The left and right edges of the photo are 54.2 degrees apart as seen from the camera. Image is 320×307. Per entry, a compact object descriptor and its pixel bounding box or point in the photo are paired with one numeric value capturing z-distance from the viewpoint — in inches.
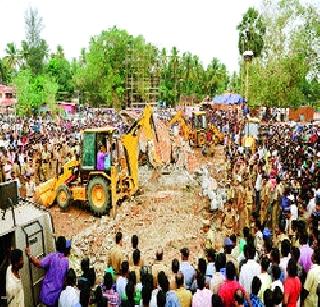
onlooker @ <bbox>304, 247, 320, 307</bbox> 157.7
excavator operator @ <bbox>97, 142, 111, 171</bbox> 330.6
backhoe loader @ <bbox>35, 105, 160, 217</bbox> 329.7
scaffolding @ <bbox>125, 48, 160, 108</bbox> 1384.5
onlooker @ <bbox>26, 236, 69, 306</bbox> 159.0
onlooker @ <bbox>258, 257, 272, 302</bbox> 148.9
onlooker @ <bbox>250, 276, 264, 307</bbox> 143.3
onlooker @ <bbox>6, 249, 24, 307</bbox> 144.9
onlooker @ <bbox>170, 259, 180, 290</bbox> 149.3
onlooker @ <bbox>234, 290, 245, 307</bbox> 140.6
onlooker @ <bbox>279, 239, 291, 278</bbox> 163.4
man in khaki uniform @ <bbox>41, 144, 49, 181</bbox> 456.5
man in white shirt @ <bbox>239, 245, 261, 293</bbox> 156.1
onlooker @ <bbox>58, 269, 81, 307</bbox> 144.4
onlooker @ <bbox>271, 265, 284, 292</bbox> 147.5
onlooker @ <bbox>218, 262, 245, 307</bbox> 142.5
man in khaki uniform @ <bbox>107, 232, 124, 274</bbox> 189.8
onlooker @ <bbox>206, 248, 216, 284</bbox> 159.3
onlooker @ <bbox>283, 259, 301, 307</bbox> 148.7
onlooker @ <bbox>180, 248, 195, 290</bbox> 163.7
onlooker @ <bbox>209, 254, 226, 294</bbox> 150.7
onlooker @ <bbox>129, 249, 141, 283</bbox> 163.3
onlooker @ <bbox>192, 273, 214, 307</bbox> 140.6
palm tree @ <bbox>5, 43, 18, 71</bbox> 1869.0
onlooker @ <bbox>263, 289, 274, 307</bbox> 137.2
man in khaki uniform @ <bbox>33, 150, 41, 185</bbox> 453.5
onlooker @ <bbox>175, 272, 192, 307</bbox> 142.4
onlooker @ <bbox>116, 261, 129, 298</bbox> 153.1
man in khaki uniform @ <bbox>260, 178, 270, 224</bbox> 287.3
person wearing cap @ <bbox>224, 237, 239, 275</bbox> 174.0
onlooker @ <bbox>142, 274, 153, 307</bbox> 136.6
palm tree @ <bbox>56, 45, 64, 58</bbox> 2099.0
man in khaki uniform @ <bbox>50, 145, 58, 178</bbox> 446.4
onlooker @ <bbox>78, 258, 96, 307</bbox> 138.3
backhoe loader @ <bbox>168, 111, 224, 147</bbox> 633.6
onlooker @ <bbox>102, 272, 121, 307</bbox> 148.6
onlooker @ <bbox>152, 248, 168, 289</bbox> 160.6
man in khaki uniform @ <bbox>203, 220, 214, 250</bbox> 229.8
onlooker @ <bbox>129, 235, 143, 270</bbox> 168.6
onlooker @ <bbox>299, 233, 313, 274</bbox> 172.8
